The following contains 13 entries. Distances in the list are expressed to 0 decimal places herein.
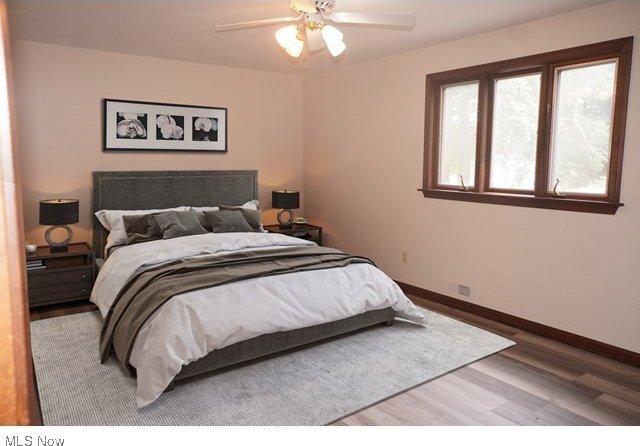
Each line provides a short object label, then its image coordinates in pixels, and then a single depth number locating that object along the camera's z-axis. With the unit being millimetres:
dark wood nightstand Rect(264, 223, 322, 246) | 5428
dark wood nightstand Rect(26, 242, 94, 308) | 4102
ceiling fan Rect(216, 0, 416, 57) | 2678
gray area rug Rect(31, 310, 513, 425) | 2512
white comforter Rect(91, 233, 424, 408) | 2664
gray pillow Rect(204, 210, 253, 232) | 4648
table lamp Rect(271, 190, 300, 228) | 5547
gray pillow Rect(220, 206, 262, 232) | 4934
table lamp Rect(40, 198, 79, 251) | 4125
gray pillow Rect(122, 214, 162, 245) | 4320
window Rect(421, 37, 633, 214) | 3328
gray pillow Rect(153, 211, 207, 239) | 4336
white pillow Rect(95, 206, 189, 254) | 4367
